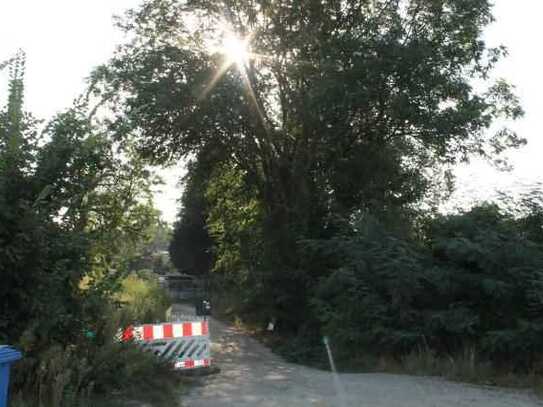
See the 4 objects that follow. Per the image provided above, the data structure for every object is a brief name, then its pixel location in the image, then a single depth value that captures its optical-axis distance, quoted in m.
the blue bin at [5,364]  5.71
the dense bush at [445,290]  11.55
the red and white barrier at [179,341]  11.14
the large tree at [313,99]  18.31
